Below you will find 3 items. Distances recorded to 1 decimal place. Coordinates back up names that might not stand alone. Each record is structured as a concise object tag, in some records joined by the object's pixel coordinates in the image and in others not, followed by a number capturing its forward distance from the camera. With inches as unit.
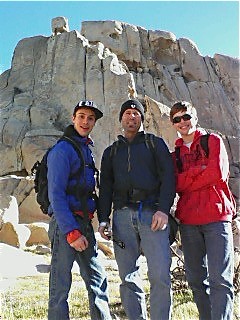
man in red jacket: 179.0
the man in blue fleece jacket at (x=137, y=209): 177.8
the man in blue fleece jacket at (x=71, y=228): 180.7
